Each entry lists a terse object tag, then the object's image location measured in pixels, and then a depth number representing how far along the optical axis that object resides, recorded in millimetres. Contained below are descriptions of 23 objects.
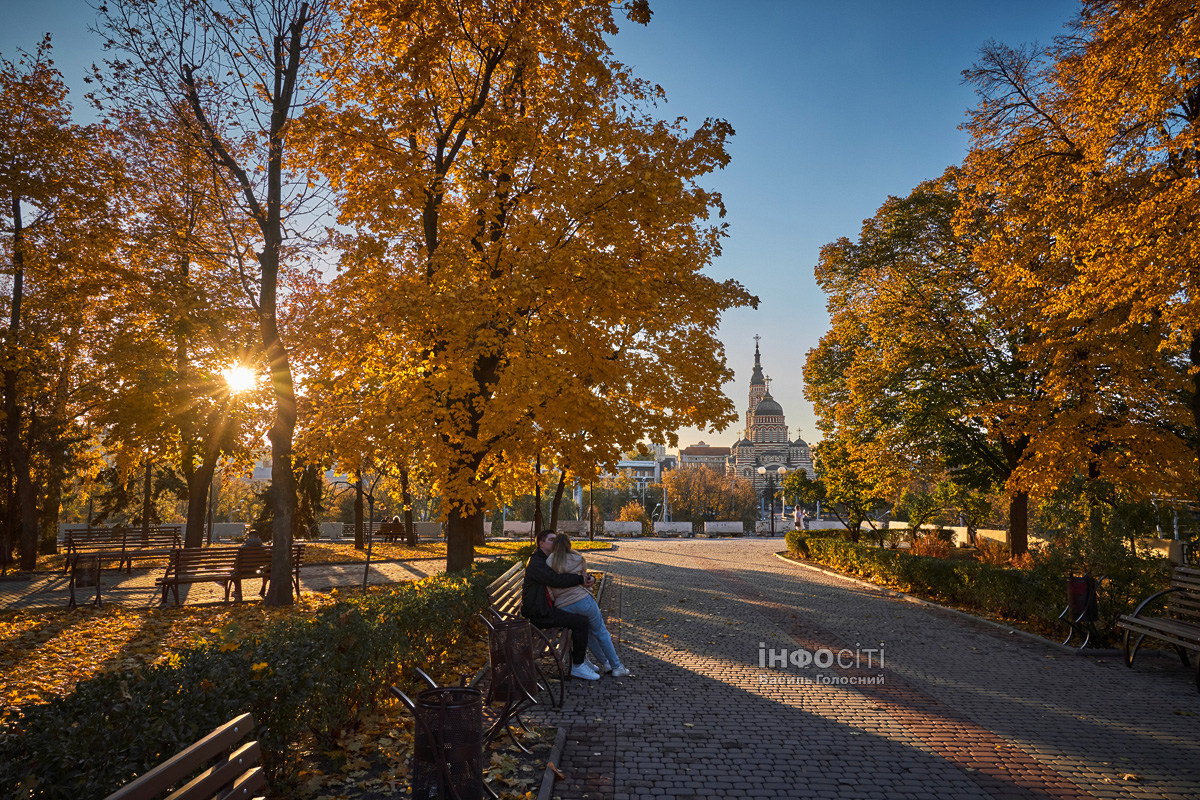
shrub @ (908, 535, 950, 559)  17031
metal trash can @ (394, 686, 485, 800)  3600
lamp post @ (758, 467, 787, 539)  56475
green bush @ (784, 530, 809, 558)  24344
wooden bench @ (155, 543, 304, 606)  11609
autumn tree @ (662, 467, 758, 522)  66438
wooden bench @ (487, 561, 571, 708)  6316
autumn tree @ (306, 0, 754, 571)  9461
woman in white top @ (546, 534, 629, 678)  7242
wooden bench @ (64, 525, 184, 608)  12141
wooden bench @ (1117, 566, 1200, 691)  7430
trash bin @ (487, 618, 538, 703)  5305
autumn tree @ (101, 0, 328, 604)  10984
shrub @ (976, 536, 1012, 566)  17109
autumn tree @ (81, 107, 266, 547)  11953
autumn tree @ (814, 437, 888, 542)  21875
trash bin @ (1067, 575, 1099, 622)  8812
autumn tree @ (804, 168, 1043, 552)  16281
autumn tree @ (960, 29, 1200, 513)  9352
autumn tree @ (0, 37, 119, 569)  13719
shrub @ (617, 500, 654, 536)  55250
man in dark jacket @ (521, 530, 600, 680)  6961
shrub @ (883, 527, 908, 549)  23178
